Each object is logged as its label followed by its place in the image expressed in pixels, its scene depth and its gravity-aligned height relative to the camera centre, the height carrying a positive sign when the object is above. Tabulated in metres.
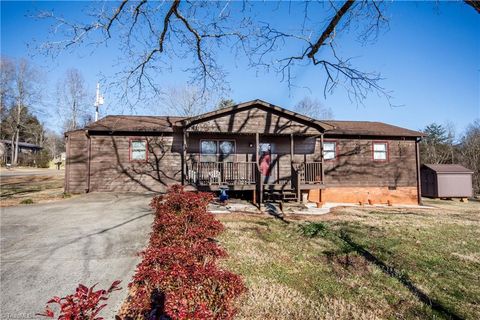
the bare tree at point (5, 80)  34.53 +12.75
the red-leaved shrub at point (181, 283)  2.27 -1.14
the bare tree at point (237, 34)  5.23 +3.23
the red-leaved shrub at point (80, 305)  1.67 -0.92
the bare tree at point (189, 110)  31.15 +7.60
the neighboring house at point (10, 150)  35.66 +3.94
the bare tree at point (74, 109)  35.04 +8.76
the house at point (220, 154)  12.37 +0.95
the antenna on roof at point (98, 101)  22.14 +6.21
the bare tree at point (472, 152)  28.57 +2.48
